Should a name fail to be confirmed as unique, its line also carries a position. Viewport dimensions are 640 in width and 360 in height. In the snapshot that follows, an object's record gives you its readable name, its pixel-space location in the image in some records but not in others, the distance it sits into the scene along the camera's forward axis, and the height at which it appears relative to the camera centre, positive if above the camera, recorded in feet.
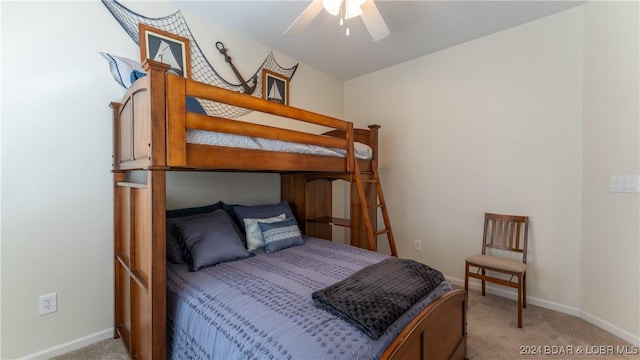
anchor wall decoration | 8.76 +3.47
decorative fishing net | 6.82 +3.74
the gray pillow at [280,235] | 7.48 -1.65
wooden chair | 7.50 -2.18
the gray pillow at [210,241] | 6.13 -1.53
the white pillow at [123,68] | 6.18 +2.51
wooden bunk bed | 4.17 +0.07
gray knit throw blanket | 3.64 -1.82
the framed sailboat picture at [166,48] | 7.13 +3.51
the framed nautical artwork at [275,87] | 9.96 +3.41
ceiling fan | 5.61 +3.54
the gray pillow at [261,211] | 8.12 -1.05
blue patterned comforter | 3.37 -2.00
